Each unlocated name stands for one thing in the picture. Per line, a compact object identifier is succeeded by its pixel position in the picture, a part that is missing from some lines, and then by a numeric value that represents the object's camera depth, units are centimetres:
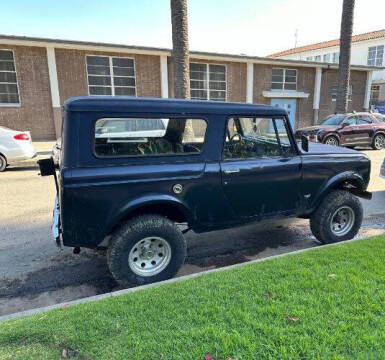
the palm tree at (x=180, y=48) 1180
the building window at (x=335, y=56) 3997
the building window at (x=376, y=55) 3609
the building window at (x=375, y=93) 3676
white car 939
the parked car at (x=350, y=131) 1345
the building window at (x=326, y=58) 4124
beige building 1555
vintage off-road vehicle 297
